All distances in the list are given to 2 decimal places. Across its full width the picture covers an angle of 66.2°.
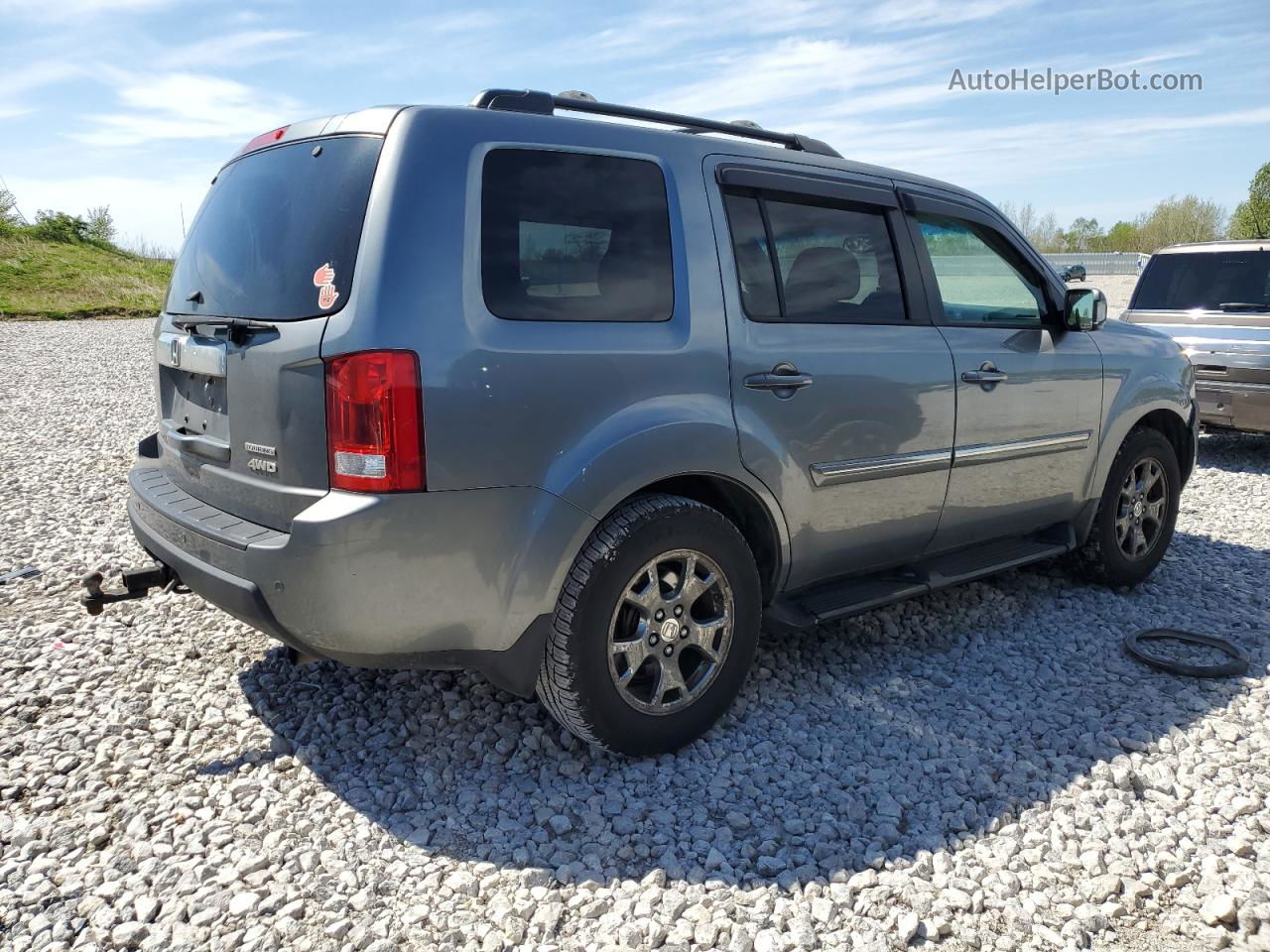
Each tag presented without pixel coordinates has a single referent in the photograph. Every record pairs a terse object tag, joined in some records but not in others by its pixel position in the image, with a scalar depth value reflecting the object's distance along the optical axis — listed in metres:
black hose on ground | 3.95
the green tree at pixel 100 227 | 32.69
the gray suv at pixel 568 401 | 2.64
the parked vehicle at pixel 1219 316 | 7.99
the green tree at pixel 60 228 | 30.78
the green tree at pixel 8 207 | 31.30
